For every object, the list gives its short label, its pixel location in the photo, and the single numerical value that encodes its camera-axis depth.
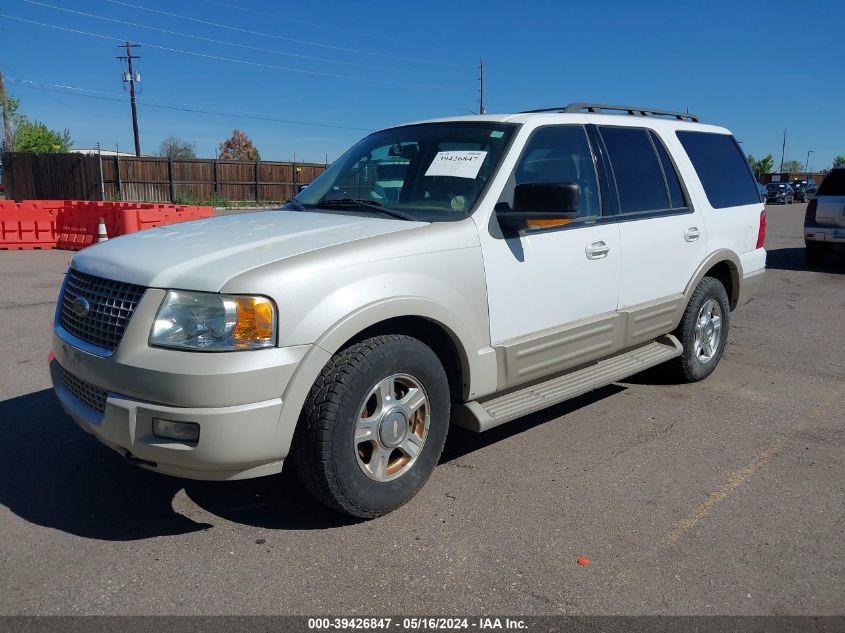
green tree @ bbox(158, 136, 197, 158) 81.50
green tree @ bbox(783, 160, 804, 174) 137.88
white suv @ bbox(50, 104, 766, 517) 2.93
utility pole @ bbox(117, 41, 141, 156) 47.75
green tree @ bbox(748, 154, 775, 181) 86.88
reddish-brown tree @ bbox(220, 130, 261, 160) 106.85
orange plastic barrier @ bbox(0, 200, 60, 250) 14.72
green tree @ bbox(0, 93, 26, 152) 36.94
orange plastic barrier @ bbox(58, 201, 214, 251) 13.84
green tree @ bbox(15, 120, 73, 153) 57.38
